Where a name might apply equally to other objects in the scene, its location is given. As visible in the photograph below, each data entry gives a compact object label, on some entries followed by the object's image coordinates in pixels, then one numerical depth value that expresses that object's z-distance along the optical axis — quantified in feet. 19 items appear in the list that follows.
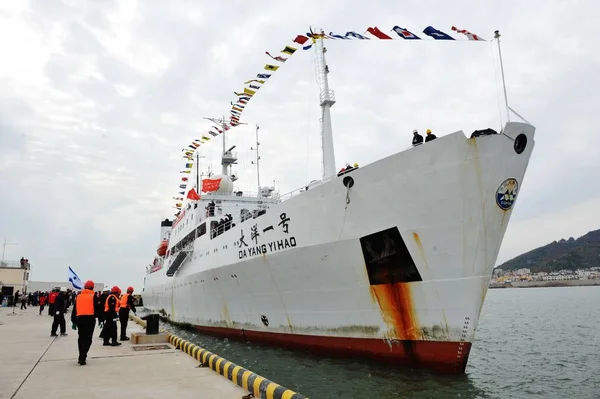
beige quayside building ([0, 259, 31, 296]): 127.54
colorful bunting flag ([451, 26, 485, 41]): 26.76
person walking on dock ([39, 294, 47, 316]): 77.79
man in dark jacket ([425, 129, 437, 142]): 27.50
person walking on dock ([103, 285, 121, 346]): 31.12
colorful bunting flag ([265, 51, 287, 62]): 39.96
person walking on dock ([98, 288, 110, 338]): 33.58
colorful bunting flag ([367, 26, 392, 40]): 29.96
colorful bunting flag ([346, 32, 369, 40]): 32.53
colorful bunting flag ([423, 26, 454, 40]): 26.91
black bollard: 34.19
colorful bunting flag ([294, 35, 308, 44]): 35.78
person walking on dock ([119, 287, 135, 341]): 35.09
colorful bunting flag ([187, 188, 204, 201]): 58.65
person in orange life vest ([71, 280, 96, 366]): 23.26
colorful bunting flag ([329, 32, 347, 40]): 33.56
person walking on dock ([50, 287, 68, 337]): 35.73
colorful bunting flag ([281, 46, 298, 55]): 38.45
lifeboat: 90.23
